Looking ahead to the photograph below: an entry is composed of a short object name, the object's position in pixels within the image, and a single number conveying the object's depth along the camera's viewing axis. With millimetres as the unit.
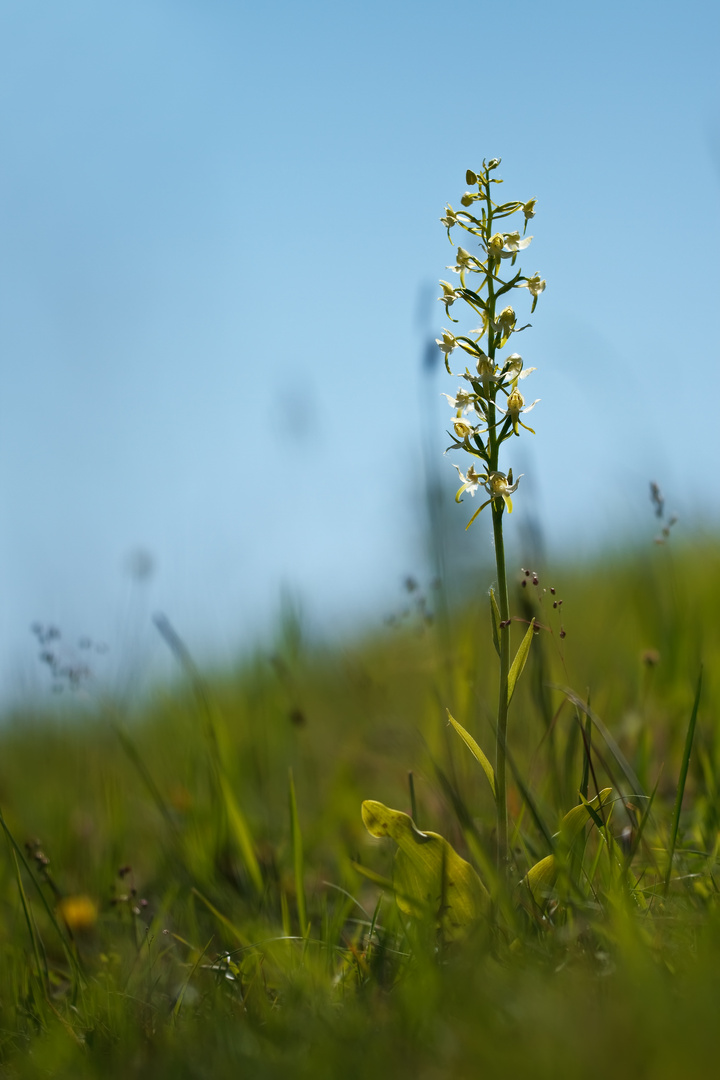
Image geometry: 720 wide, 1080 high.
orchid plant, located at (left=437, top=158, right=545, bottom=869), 2057
